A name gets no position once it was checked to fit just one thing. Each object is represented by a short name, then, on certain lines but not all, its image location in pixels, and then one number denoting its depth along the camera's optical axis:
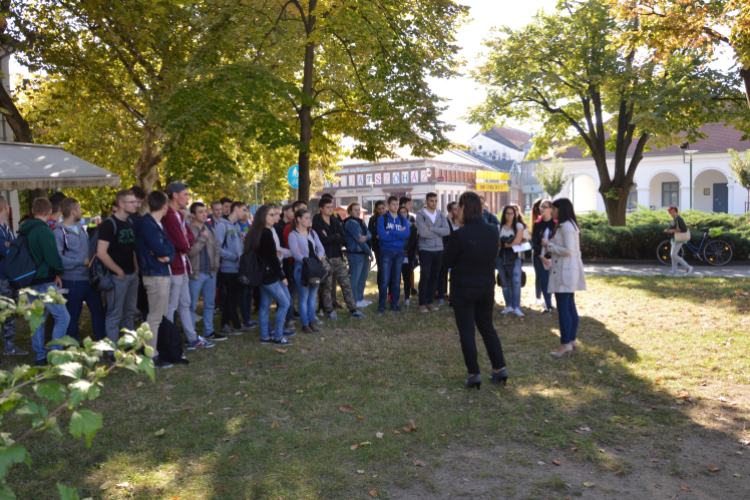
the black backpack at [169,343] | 7.02
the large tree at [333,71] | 11.20
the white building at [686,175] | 46.44
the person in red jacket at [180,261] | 6.88
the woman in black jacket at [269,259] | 7.97
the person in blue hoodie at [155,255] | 6.54
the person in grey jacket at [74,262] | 7.28
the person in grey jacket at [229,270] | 8.89
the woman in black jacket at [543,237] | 9.48
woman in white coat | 6.83
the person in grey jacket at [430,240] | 10.11
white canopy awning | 9.81
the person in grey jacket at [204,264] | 8.23
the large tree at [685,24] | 9.84
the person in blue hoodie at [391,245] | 10.09
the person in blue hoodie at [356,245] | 10.26
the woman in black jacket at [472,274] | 5.73
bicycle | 17.05
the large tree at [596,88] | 16.45
